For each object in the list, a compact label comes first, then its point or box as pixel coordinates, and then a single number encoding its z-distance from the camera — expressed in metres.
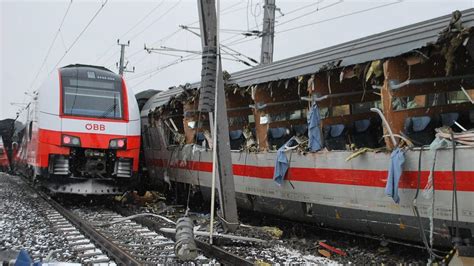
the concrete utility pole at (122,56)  35.63
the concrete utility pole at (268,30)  15.41
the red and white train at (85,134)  10.76
